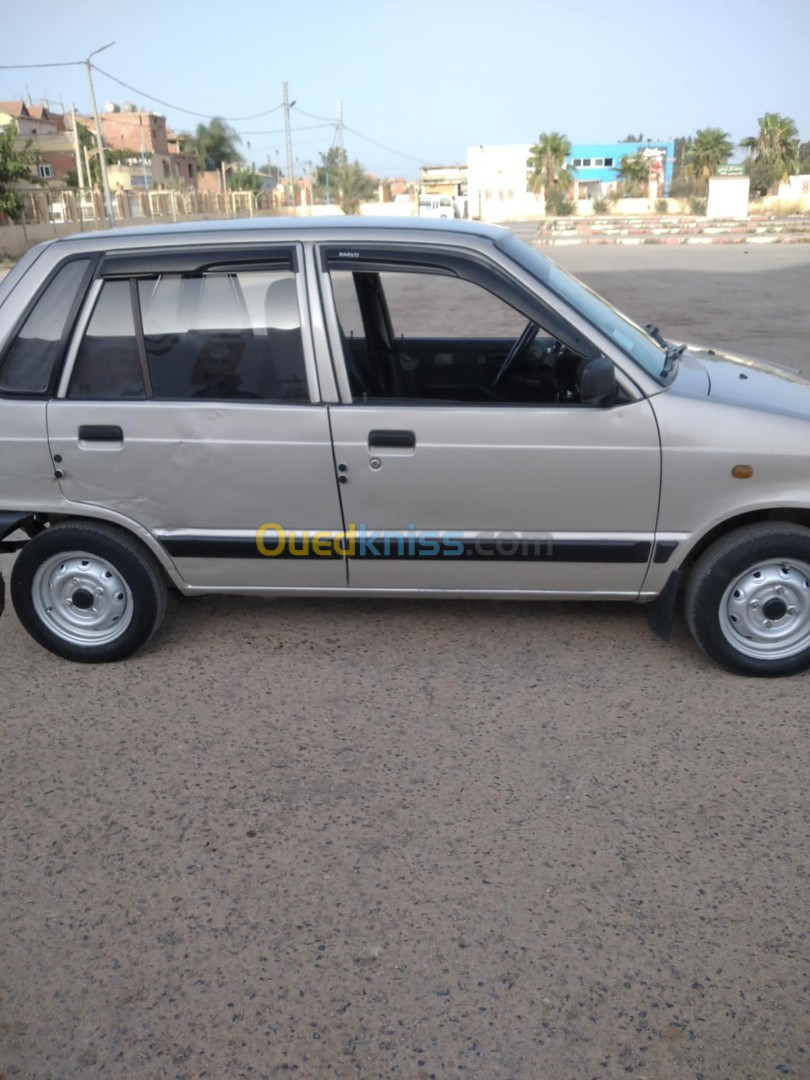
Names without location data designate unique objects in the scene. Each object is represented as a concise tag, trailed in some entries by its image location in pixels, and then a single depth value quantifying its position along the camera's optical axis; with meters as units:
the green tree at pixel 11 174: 35.47
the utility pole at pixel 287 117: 67.69
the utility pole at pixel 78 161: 54.50
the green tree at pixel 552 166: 72.31
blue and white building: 86.38
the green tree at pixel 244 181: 94.96
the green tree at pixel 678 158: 71.00
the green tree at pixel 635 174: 76.81
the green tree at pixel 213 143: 98.06
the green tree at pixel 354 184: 94.50
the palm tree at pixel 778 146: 64.72
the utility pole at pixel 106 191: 41.28
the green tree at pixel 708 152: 67.23
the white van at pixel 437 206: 44.09
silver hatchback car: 3.70
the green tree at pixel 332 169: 93.93
